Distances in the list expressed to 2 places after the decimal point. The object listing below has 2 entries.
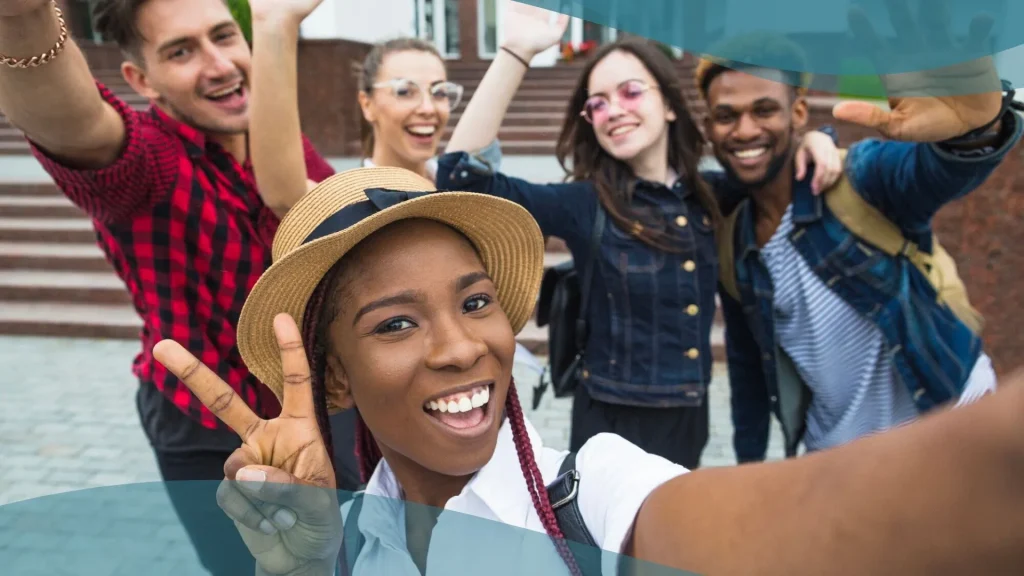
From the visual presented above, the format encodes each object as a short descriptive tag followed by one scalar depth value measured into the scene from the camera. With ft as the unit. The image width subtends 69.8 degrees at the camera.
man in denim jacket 6.89
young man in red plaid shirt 5.31
